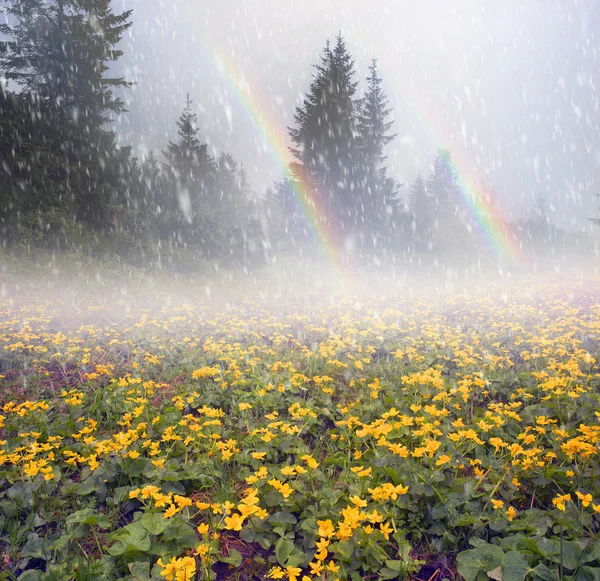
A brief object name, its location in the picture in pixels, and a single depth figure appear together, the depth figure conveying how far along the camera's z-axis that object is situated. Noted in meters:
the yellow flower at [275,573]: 1.93
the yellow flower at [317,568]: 1.96
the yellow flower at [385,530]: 2.12
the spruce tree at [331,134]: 25.52
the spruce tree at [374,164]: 26.31
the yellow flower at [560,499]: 2.16
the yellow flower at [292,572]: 1.88
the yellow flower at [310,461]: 2.54
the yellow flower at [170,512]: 2.21
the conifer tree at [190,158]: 31.70
